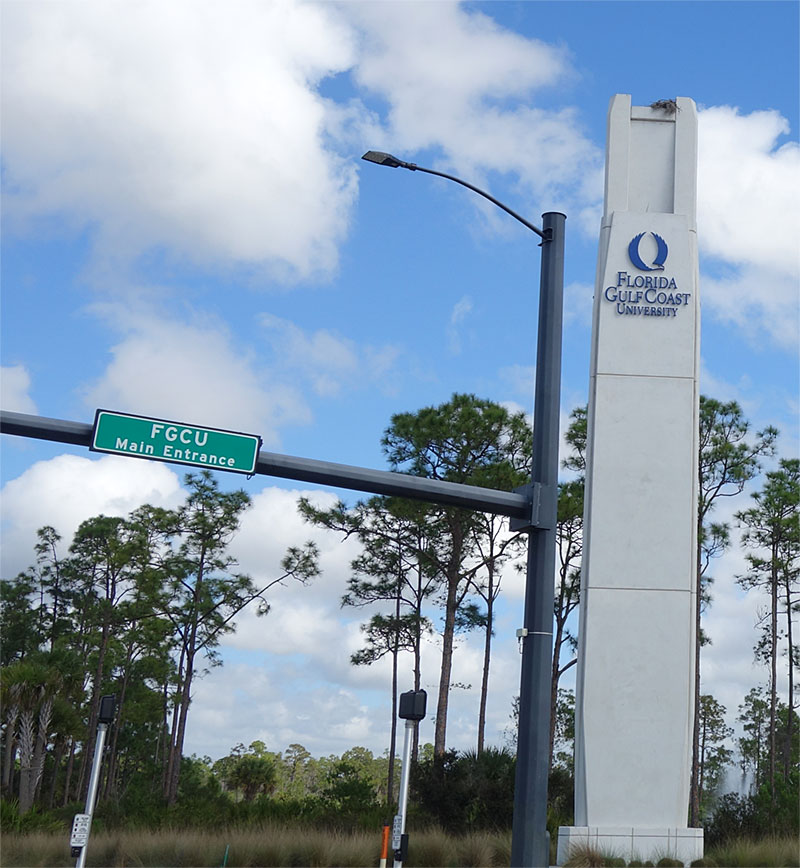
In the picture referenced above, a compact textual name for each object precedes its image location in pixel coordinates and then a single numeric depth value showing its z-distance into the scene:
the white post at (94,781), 18.12
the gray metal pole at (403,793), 14.62
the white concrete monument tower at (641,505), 22.03
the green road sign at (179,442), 13.03
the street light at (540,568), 11.95
